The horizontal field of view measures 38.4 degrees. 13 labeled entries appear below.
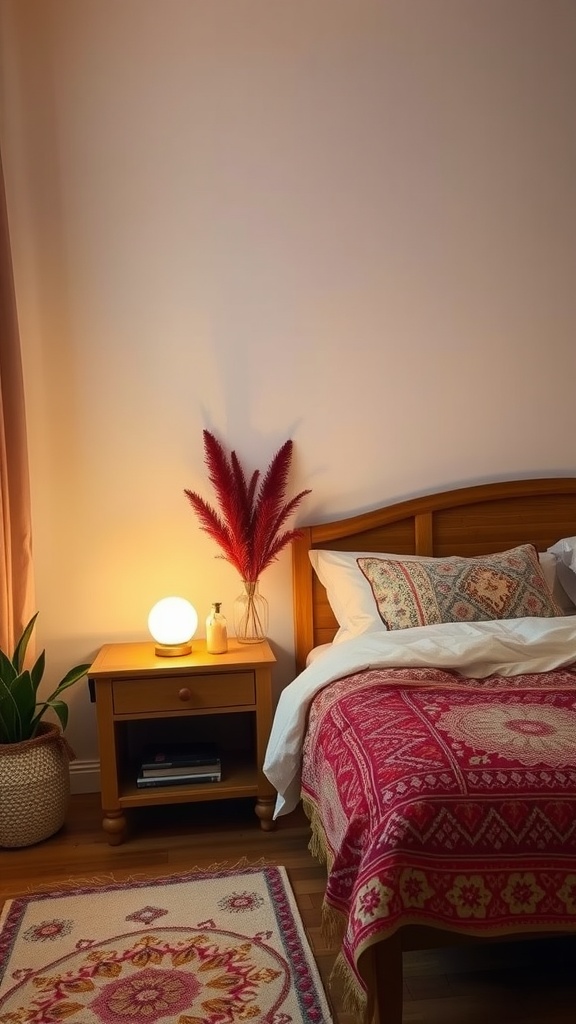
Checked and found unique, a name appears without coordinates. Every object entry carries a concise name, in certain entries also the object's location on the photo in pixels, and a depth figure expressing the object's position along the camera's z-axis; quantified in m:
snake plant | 2.56
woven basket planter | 2.54
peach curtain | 2.68
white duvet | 2.27
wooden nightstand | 2.61
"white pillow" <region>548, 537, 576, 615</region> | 2.94
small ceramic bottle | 2.78
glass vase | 2.95
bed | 1.56
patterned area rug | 1.77
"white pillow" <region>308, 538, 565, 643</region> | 2.73
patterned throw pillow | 2.65
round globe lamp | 2.76
